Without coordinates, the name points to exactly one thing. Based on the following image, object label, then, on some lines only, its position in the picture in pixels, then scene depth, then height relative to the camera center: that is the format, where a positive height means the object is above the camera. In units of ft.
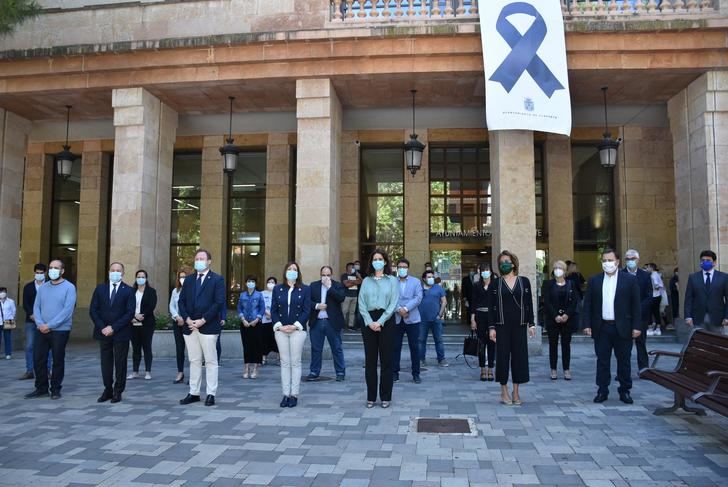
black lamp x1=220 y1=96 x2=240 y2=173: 44.57 +9.34
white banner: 38.34 +14.69
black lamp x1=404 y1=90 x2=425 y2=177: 42.91 +9.25
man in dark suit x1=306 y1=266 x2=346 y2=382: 29.96 -2.66
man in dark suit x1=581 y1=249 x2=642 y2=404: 23.49 -2.06
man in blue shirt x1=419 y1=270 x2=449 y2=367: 33.50 -2.35
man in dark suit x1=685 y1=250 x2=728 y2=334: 26.45 -1.18
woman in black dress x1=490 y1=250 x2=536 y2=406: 23.15 -2.14
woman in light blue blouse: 23.25 -2.29
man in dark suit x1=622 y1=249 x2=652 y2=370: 27.35 -1.64
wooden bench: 16.55 -3.64
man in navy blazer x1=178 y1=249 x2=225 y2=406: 24.35 -1.91
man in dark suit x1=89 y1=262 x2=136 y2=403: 24.88 -2.45
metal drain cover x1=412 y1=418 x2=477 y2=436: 19.09 -5.44
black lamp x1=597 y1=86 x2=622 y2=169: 42.98 +9.44
